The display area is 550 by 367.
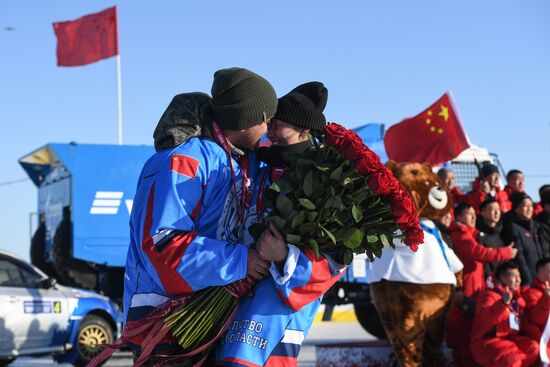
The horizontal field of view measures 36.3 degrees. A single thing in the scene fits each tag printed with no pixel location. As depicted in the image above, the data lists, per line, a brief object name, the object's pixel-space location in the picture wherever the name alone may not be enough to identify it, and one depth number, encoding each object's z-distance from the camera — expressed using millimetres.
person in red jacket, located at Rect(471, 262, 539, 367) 7016
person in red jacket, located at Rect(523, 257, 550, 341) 7191
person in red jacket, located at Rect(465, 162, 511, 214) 9422
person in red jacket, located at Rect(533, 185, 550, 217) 9480
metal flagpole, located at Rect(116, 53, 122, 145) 16291
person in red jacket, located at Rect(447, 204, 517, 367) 7793
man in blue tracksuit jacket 3024
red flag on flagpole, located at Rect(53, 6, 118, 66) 18609
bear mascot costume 6945
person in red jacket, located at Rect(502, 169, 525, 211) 9680
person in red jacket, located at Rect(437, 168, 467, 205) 9500
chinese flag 11133
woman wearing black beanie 3535
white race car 10070
